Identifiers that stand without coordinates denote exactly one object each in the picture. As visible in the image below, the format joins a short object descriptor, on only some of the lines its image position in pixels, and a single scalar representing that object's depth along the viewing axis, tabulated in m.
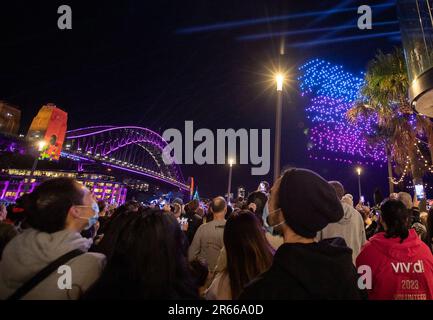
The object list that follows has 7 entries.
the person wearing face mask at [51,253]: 1.78
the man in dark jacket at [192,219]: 6.48
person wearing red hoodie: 2.68
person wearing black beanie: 1.48
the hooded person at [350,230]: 4.05
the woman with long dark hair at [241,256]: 2.27
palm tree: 10.96
